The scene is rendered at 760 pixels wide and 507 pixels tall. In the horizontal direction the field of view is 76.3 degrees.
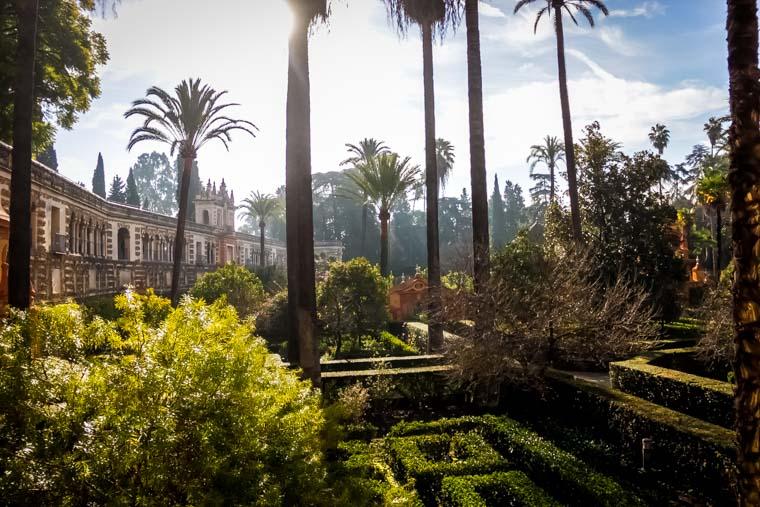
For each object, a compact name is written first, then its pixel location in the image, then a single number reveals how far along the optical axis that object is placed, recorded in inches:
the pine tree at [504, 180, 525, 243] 3331.7
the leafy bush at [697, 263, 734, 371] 469.1
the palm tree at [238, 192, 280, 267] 2075.5
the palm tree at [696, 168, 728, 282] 1158.1
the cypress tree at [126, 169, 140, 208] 2433.6
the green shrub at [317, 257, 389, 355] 874.8
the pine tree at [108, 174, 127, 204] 2518.5
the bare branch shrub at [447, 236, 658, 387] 436.8
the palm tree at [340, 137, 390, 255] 1587.1
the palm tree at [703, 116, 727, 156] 2359.6
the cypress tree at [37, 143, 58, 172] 2034.9
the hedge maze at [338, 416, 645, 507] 275.1
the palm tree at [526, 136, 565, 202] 2060.4
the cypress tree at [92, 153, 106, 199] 2729.1
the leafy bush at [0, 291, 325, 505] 137.6
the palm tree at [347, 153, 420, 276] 1291.8
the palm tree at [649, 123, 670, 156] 2447.1
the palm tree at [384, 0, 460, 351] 671.8
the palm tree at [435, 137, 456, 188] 2368.4
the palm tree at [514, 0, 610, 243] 860.6
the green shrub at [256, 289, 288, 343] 979.3
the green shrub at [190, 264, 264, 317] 1031.6
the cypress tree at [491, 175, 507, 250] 3235.7
